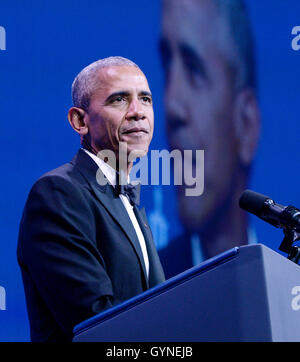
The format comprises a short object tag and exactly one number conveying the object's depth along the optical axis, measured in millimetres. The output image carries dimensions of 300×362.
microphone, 6397
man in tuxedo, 6452
